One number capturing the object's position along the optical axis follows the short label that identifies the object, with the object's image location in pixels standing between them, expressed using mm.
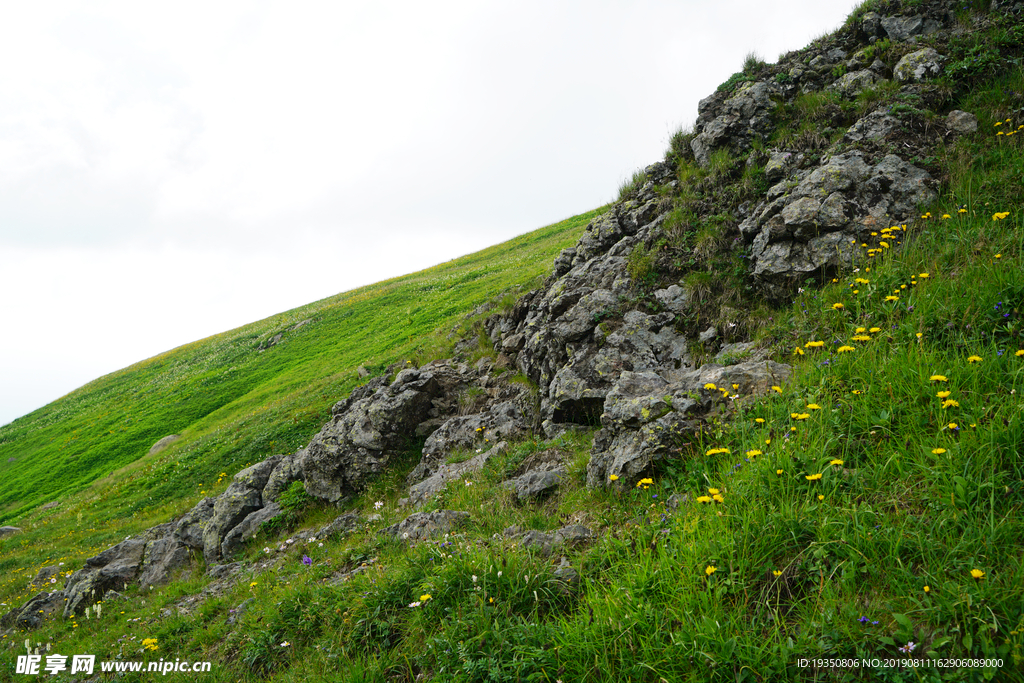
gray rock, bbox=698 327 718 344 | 8500
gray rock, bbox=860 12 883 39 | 11352
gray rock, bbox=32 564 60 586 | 12953
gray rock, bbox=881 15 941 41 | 10633
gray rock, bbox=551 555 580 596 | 4715
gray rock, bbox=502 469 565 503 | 7078
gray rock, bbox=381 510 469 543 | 6820
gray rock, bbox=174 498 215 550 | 11625
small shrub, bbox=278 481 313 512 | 10938
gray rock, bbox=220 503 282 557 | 10602
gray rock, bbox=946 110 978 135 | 8445
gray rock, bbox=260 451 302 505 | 11586
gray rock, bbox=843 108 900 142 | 9062
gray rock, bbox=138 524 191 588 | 10859
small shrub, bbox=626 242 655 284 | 10164
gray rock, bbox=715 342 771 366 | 7043
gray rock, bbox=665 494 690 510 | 5175
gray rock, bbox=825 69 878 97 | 10258
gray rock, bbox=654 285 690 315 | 9289
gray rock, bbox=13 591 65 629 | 10383
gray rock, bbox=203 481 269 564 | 10953
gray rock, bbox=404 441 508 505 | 8977
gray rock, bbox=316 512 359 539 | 9172
